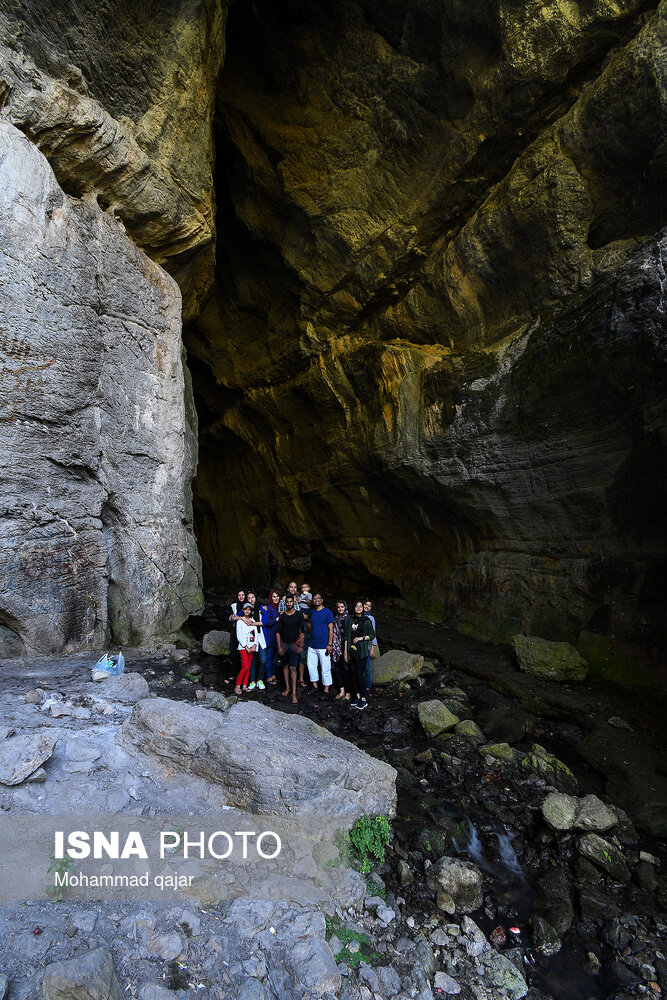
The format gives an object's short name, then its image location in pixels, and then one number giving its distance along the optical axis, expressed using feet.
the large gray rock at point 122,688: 17.98
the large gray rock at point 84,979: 8.16
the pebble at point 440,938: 12.28
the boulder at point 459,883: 13.80
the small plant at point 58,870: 10.18
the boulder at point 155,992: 8.91
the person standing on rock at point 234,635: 26.37
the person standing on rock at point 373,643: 26.48
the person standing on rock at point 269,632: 27.94
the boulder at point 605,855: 15.53
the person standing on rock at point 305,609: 27.86
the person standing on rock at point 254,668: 27.81
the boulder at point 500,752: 21.75
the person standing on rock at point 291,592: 28.40
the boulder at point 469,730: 23.65
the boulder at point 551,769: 20.04
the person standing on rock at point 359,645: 26.55
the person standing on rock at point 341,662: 28.04
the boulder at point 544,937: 12.93
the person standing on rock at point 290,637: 27.48
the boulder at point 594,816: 17.07
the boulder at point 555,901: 13.85
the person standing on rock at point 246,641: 26.53
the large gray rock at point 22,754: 12.17
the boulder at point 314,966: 10.06
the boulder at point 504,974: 11.50
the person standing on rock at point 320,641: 26.81
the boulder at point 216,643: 32.45
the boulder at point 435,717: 24.06
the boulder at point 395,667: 30.71
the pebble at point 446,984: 11.07
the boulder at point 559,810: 17.15
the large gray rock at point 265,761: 13.58
